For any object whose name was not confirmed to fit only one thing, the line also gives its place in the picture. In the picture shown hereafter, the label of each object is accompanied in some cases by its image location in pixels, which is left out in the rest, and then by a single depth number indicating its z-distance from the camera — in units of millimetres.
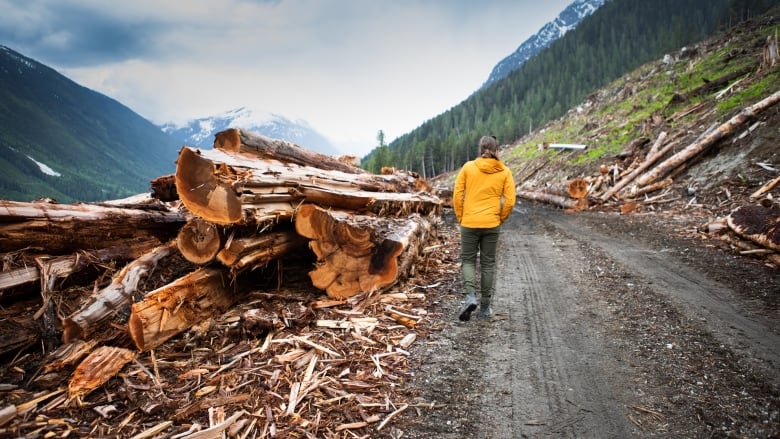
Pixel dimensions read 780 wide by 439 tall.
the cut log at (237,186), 4168
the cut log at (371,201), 5646
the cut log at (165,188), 5727
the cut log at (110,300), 3855
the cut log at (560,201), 15775
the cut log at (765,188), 9523
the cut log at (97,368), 3244
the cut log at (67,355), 3489
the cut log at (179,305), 3900
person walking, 4801
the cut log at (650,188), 13731
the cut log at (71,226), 4348
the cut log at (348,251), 5156
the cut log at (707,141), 13164
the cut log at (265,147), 5520
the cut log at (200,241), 4609
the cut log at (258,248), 4582
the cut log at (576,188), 16281
